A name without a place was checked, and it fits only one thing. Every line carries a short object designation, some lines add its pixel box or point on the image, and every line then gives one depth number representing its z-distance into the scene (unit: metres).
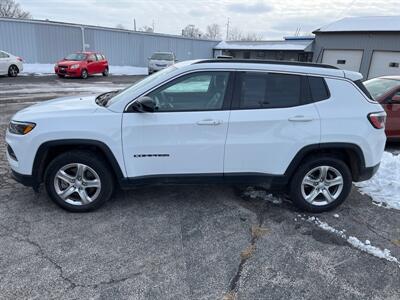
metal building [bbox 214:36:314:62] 34.59
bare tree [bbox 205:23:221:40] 95.18
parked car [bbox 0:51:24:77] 17.39
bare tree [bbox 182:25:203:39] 74.72
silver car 24.73
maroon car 6.46
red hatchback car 19.30
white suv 3.55
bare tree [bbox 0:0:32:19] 58.97
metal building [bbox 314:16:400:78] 21.56
